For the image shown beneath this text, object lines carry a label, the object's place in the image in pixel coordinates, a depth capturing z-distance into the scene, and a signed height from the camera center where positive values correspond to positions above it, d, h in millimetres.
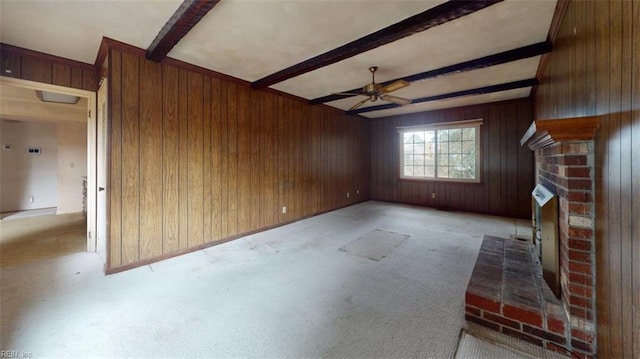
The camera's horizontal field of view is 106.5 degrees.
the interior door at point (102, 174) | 2652 +64
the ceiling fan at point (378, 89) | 3012 +1186
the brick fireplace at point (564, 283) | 1391 -708
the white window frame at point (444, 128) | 5480 +1038
